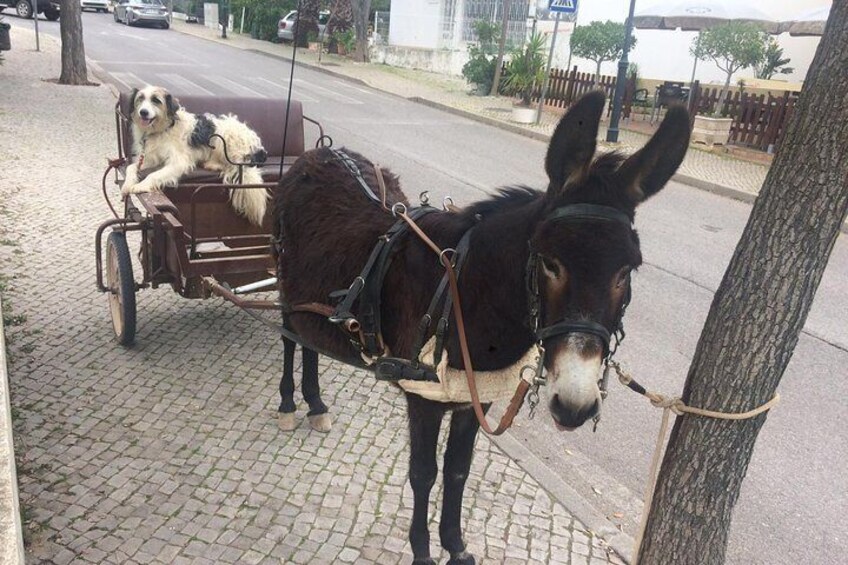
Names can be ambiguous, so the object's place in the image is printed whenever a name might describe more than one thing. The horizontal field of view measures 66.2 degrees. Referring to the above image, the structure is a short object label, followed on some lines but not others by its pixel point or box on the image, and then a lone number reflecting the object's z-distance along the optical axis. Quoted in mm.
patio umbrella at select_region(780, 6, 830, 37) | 16031
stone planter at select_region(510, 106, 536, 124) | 17828
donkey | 1953
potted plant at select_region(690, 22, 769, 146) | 15664
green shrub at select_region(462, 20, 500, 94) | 23014
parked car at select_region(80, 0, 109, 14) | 43684
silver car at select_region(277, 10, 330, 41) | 33100
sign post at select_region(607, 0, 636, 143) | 14916
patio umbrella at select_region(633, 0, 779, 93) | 17967
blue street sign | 14898
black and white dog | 5020
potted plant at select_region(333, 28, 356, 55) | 32125
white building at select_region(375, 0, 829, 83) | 19906
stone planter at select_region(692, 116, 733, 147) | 15539
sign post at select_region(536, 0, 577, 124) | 14898
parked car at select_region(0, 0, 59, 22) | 33438
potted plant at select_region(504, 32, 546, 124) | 19750
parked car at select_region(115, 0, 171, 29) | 36938
